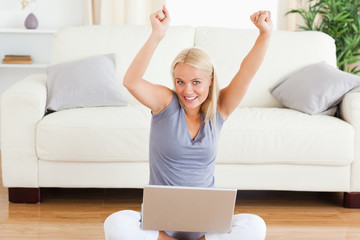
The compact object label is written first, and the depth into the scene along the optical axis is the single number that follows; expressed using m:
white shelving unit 4.34
